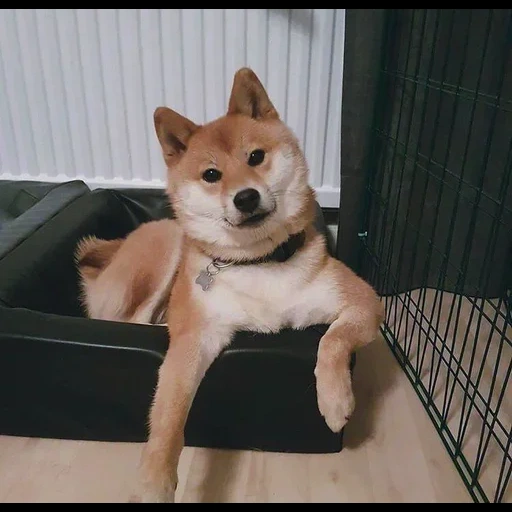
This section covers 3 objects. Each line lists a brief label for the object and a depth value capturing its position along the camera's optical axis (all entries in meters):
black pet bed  1.00
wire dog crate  1.07
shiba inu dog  0.96
